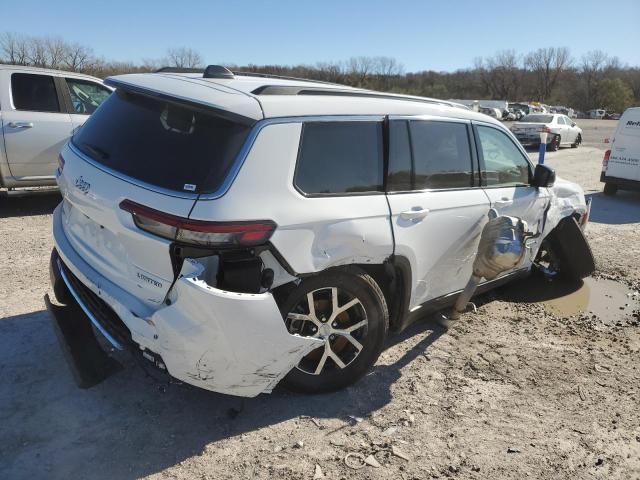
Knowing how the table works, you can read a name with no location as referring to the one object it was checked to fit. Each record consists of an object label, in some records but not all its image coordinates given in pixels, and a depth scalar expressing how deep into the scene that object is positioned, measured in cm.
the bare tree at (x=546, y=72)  12244
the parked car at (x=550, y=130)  2327
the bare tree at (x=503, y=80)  12281
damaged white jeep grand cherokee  253
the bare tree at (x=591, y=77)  10408
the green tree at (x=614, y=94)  9694
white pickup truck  687
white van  1168
